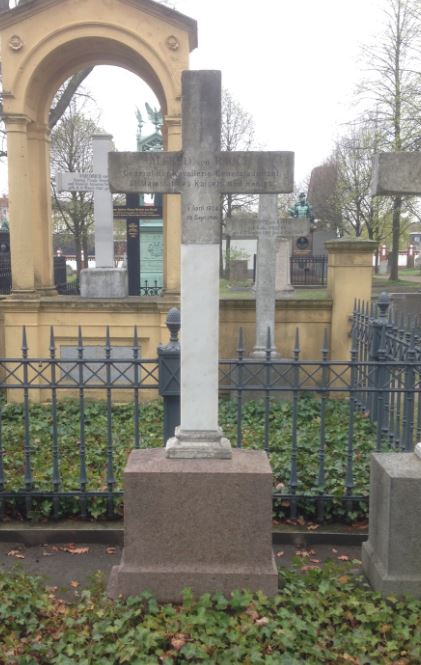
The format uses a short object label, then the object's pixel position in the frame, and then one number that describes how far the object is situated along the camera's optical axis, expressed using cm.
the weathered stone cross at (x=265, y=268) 821
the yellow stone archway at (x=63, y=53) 755
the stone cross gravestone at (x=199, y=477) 320
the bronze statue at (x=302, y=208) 1581
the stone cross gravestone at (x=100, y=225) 849
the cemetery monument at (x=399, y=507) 324
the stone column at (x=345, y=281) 829
